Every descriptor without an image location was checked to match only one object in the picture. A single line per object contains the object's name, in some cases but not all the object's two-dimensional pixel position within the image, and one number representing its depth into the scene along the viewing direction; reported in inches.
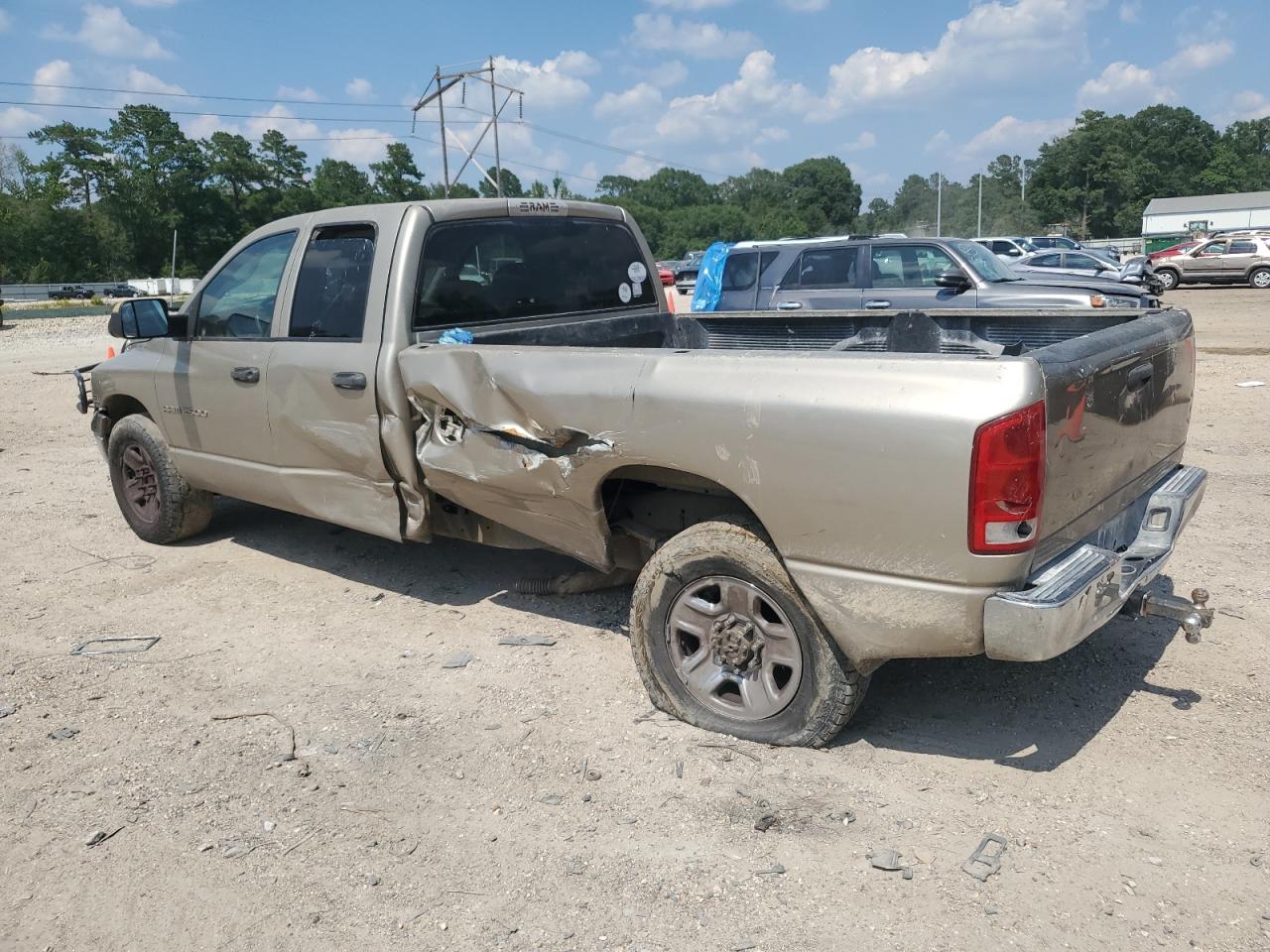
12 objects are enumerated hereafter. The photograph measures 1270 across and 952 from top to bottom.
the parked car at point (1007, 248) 1108.6
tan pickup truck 114.6
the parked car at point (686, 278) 1503.9
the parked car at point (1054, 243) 1325.0
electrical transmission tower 1876.2
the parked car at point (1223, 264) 1176.2
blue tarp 499.8
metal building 3472.0
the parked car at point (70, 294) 2114.4
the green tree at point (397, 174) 3762.3
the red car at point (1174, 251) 1234.0
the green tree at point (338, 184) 3737.7
